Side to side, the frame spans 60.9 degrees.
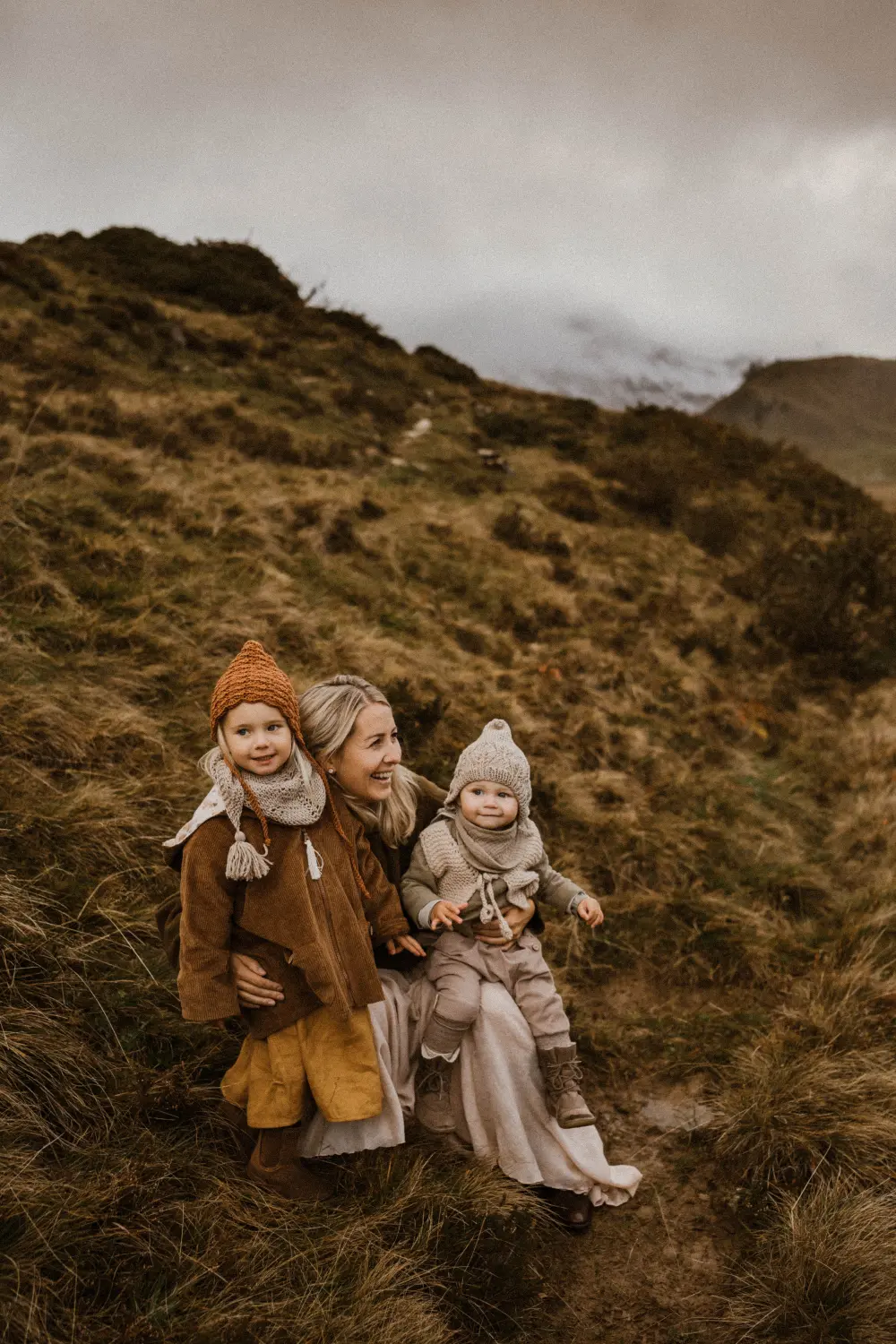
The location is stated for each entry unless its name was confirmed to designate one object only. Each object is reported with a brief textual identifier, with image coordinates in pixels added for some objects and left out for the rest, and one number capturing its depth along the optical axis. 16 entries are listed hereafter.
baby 2.67
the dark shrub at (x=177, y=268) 17.20
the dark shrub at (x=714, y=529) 11.71
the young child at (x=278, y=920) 2.26
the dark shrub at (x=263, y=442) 10.39
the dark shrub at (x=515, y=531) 10.25
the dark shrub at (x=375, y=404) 14.01
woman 2.60
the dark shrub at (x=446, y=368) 18.25
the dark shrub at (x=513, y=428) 14.84
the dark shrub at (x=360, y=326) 18.66
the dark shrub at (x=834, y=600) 9.22
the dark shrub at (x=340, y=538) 8.49
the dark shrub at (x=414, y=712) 5.47
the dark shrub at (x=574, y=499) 11.73
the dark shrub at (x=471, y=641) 7.59
